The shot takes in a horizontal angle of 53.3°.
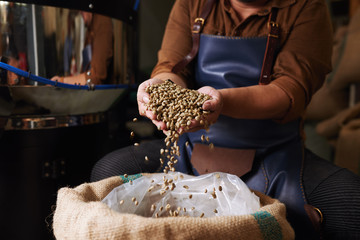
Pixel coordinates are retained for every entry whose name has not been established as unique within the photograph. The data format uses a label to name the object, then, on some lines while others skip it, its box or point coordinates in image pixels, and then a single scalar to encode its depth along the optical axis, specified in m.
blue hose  0.99
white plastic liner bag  0.73
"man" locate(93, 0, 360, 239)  0.93
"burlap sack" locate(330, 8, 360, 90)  1.83
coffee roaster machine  1.02
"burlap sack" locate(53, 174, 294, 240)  0.54
